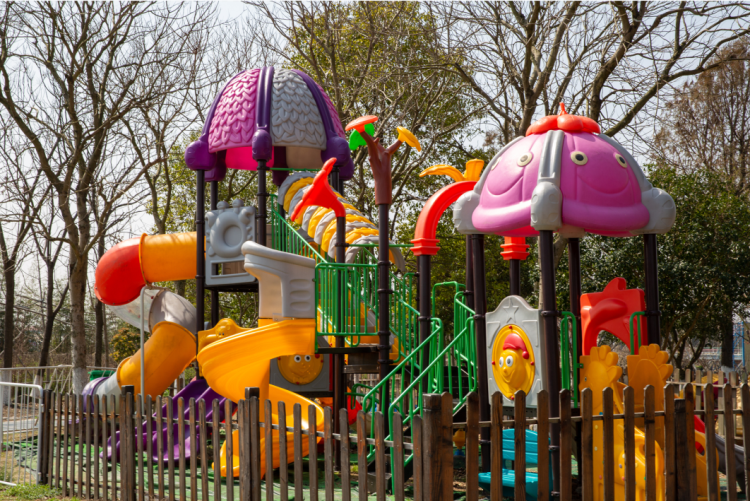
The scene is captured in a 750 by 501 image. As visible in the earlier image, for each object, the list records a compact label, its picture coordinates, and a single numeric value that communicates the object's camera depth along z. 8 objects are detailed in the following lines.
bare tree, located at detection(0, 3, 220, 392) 14.40
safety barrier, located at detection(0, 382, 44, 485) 8.09
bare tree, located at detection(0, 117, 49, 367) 15.18
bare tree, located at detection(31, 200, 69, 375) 20.83
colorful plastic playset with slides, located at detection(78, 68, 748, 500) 6.32
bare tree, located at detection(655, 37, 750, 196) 25.03
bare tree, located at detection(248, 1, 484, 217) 16.53
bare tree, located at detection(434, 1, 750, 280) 13.67
